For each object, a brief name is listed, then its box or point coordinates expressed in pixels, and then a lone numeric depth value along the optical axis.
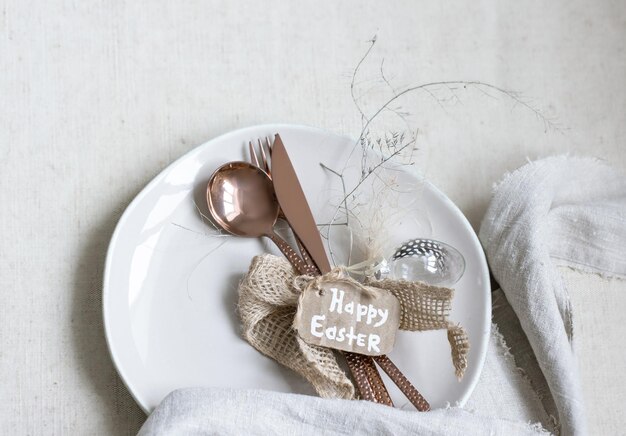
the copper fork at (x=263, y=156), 0.66
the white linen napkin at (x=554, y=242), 0.69
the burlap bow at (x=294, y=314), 0.60
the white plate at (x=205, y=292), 0.61
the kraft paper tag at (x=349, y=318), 0.60
